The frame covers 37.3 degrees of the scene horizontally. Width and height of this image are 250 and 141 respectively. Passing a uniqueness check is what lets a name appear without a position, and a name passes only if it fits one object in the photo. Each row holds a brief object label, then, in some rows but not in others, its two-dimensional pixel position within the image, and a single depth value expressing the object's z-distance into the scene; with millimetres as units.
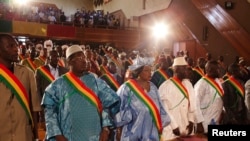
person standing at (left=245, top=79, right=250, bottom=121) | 4819
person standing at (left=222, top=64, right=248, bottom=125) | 4969
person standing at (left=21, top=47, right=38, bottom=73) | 8005
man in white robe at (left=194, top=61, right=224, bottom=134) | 5289
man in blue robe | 3225
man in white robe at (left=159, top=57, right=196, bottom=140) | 4645
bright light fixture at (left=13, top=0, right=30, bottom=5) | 21844
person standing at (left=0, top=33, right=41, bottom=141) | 3292
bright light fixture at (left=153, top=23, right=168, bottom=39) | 18141
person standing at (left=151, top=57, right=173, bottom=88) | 6598
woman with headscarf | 3885
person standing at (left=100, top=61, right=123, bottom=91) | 6590
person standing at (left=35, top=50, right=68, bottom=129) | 6043
